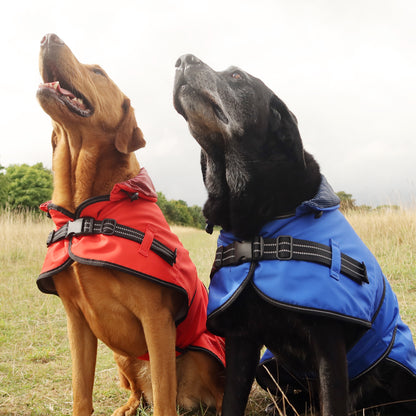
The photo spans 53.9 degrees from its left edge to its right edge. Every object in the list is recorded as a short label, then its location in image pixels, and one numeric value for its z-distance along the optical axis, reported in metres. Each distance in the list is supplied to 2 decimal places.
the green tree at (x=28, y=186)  26.02
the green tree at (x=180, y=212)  58.78
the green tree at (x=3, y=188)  22.66
